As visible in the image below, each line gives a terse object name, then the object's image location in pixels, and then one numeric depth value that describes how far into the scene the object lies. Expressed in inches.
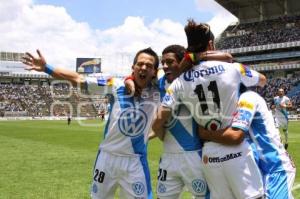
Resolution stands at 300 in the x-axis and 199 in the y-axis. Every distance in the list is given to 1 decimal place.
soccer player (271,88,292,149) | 733.3
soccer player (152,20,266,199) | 158.7
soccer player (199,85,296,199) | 157.1
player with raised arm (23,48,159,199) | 204.8
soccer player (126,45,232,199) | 184.7
